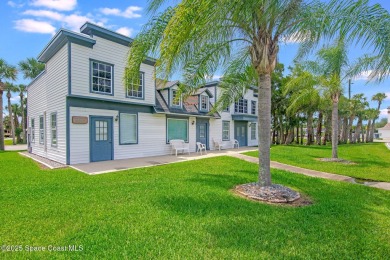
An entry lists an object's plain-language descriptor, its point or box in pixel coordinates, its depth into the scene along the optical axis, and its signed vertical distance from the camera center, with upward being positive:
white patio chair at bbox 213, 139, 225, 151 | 17.33 -1.21
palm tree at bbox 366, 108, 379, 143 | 34.94 +1.54
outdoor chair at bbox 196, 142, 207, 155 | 15.01 -1.21
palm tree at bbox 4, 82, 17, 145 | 28.42 +5.22
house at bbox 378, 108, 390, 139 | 63.61 -1.20
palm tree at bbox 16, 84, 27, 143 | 31.55 +5.67
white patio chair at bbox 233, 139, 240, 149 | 19.47 -1.36
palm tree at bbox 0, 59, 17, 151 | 18.66 +5.31
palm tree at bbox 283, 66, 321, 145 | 13.01 +2.67
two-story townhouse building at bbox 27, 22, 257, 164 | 10.13 +1.27
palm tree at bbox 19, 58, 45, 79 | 24.69 +7.22
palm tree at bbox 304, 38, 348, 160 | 11.05 +3.11
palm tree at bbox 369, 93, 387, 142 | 37.12 +5.18
